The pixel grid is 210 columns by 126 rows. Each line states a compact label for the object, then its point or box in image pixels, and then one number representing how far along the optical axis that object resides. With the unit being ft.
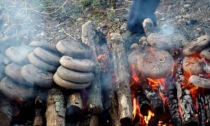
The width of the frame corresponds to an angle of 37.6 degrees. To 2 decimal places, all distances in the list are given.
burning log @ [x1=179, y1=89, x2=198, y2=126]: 11.28
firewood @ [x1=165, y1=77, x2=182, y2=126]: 11.65
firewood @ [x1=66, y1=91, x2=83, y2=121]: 12.10
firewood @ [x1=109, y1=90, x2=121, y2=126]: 12.16
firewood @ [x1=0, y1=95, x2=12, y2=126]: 12.01
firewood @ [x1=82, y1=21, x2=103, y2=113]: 12.13
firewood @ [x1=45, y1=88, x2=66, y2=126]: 11.68
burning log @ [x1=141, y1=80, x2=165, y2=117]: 11.57
